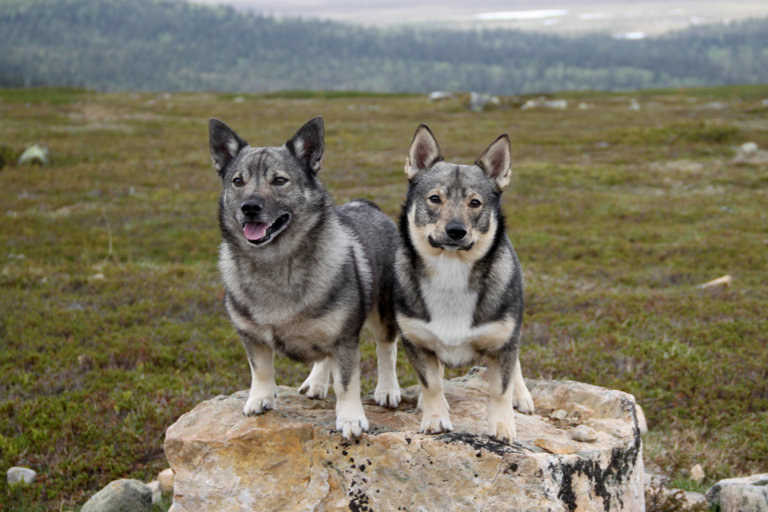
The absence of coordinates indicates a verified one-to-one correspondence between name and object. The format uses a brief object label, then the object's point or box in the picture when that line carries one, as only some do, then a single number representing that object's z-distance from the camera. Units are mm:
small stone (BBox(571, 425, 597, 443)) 5344
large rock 4855
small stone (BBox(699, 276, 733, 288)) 13578
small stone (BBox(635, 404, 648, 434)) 8016
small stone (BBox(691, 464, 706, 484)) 7049
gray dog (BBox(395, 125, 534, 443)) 5199
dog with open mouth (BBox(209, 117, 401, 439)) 5492
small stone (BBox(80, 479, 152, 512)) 6383
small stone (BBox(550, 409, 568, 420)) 6125
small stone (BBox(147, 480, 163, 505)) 6801
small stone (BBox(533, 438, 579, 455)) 5160
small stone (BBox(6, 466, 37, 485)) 7019
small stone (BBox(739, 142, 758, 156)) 31881
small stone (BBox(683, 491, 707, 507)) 6199
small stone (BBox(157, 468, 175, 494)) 6844
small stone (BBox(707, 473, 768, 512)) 5777
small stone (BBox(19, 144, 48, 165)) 29641
